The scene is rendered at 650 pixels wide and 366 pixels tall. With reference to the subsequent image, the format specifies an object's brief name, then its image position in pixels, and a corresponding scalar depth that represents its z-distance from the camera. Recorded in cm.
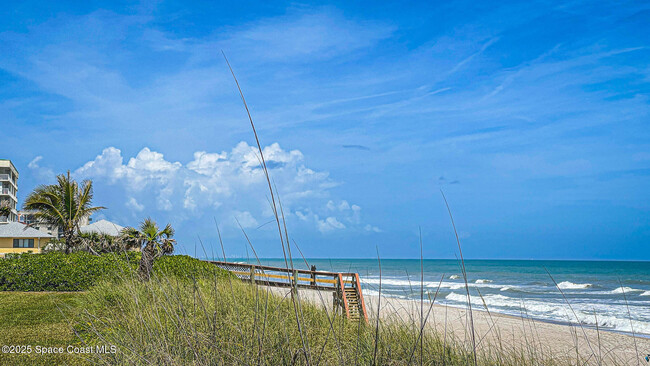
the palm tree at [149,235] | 2495
